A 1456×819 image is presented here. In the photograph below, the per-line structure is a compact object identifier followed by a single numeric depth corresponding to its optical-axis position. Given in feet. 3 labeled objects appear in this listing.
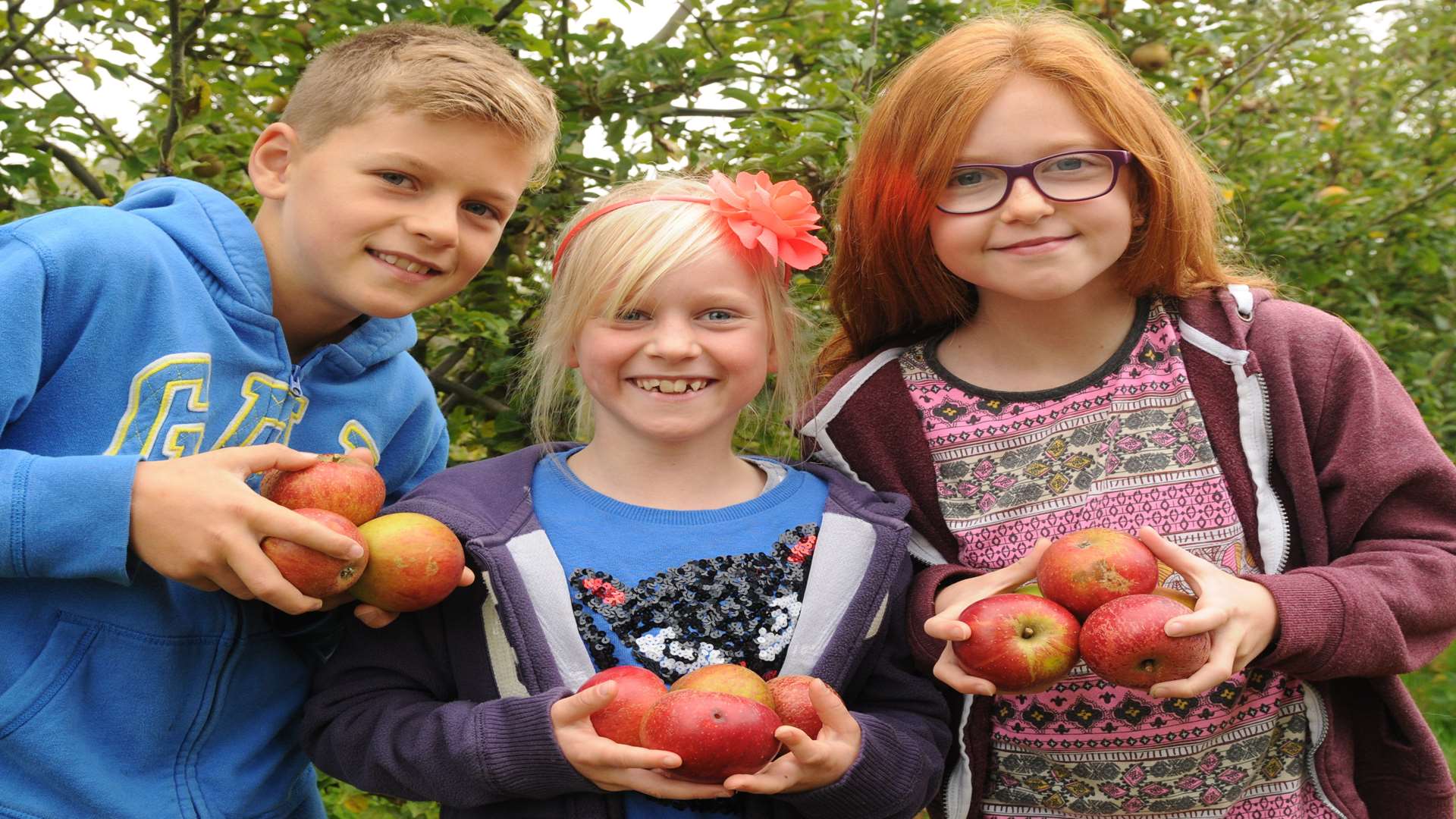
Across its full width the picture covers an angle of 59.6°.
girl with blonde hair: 5.69
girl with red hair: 6.55
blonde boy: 5.52
